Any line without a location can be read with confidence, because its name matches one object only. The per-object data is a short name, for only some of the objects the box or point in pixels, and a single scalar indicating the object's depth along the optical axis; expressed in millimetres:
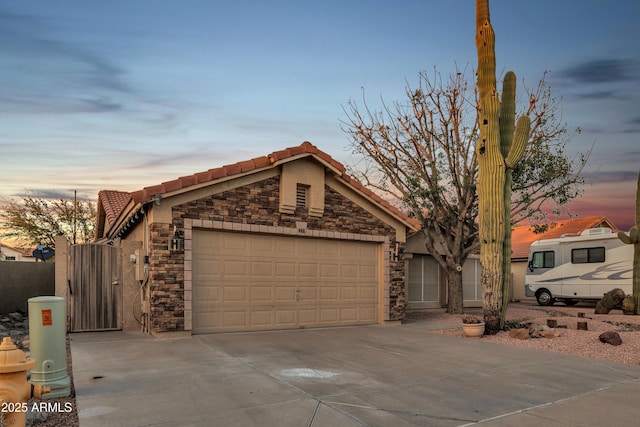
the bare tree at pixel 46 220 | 29547
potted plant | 12148
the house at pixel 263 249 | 11164
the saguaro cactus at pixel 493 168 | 12586
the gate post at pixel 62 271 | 11961
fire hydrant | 4628
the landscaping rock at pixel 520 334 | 11875
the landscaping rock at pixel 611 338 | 10797
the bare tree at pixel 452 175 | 17281
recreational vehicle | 21031
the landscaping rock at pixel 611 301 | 18781
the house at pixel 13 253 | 53484
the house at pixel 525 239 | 29670
